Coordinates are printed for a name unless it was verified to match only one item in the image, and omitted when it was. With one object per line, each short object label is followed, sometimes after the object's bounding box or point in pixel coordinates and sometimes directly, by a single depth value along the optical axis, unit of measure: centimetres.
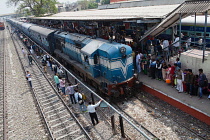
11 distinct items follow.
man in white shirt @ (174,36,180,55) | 1354
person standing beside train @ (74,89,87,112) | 1021
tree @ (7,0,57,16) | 5706
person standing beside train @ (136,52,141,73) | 1345
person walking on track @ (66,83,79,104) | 1120
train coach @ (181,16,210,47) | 1460
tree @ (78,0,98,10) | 10025
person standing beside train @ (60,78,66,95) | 1255
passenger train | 1070
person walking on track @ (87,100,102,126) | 873
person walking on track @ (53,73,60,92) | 1334
